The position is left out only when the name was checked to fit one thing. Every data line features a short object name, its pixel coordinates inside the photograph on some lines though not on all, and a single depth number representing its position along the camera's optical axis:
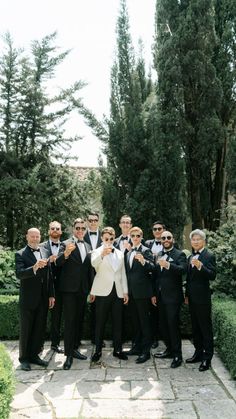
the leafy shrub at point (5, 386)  3.57
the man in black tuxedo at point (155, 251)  6.84
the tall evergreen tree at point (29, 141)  14.48
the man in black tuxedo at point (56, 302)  6.60
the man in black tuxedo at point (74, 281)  5.95
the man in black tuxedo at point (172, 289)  5.98
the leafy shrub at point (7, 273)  8.75
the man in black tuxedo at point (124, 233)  7.00
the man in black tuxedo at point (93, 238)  7.19
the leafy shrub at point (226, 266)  7.34
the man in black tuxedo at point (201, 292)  5.80
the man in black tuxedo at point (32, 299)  5.89
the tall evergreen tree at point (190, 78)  15.44
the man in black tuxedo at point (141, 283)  6.20
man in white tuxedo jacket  6.08
